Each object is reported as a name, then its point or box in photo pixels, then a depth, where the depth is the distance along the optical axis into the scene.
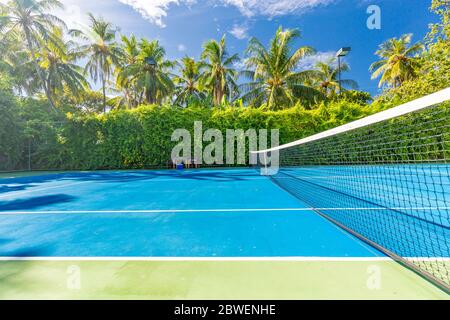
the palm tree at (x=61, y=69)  21.86
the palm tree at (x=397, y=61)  25.89
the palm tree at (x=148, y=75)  22.25
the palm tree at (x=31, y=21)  18.53
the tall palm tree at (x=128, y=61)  23.05
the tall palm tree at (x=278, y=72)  20.00
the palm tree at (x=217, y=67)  23.11
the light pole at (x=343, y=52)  16.50
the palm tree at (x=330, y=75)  27.41
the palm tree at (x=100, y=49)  22.97
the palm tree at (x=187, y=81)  26.30
